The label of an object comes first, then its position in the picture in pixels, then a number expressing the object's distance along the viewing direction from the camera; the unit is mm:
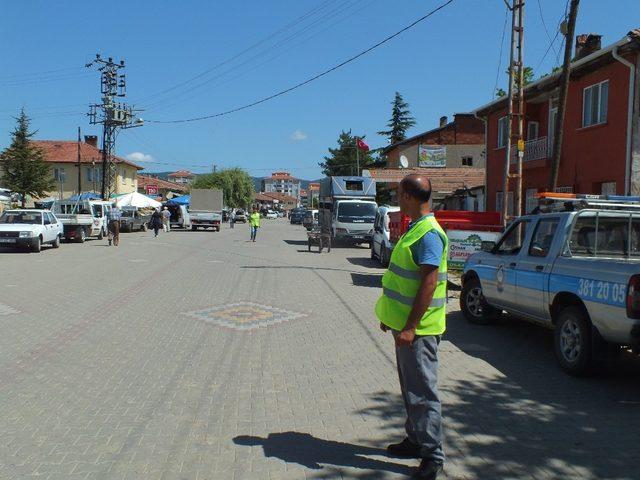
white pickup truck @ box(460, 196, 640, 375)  5723
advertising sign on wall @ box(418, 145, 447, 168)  49375
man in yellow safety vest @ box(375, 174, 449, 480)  3727
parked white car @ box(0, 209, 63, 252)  21781
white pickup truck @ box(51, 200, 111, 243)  27656
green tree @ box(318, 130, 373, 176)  90300
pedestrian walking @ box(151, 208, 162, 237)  34062
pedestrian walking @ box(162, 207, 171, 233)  43844
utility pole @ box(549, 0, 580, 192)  13211
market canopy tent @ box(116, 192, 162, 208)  43622
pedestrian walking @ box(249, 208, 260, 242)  30234
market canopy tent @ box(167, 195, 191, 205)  49472
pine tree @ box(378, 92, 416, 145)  75812
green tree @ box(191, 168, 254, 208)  100125
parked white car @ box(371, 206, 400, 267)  18234
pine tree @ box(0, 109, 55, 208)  39750
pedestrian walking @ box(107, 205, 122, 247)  26000
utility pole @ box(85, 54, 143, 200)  42219
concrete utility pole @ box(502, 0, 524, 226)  15750
